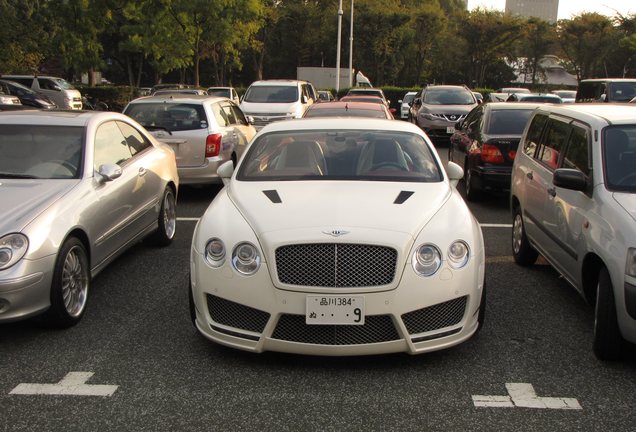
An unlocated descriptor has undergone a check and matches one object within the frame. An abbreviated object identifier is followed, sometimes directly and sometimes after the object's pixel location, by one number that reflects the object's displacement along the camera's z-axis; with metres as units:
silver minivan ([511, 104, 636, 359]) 4.08
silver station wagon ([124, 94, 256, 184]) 9.67
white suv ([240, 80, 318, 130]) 17.30
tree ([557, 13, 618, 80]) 50.28
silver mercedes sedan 4.41
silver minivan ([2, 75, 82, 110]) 27.78
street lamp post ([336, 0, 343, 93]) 39.47
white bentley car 3.90
